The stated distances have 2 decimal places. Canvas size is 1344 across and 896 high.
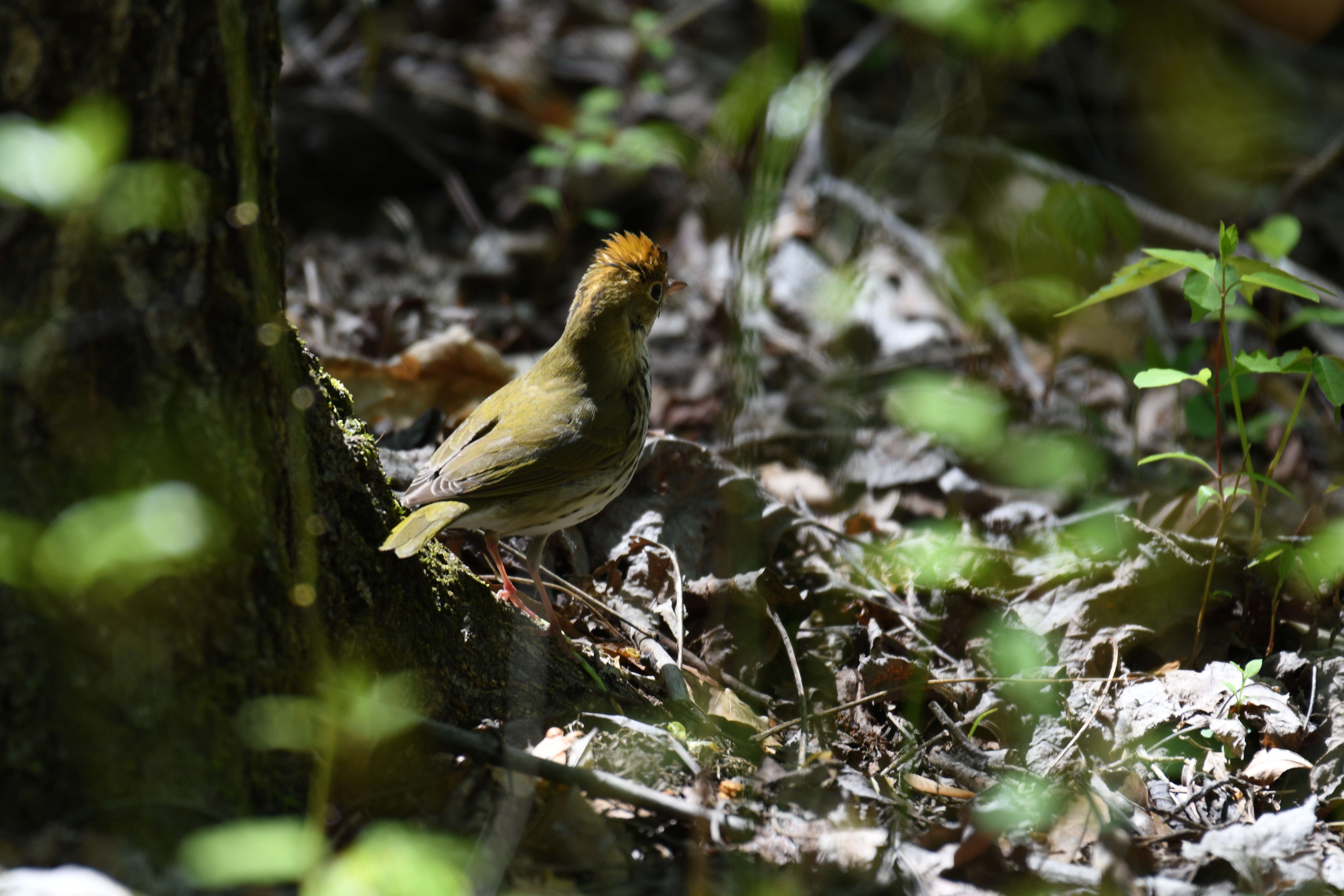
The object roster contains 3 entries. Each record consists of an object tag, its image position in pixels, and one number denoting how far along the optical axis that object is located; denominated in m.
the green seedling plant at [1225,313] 5.34
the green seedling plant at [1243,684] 5.64
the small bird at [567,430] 6.16
